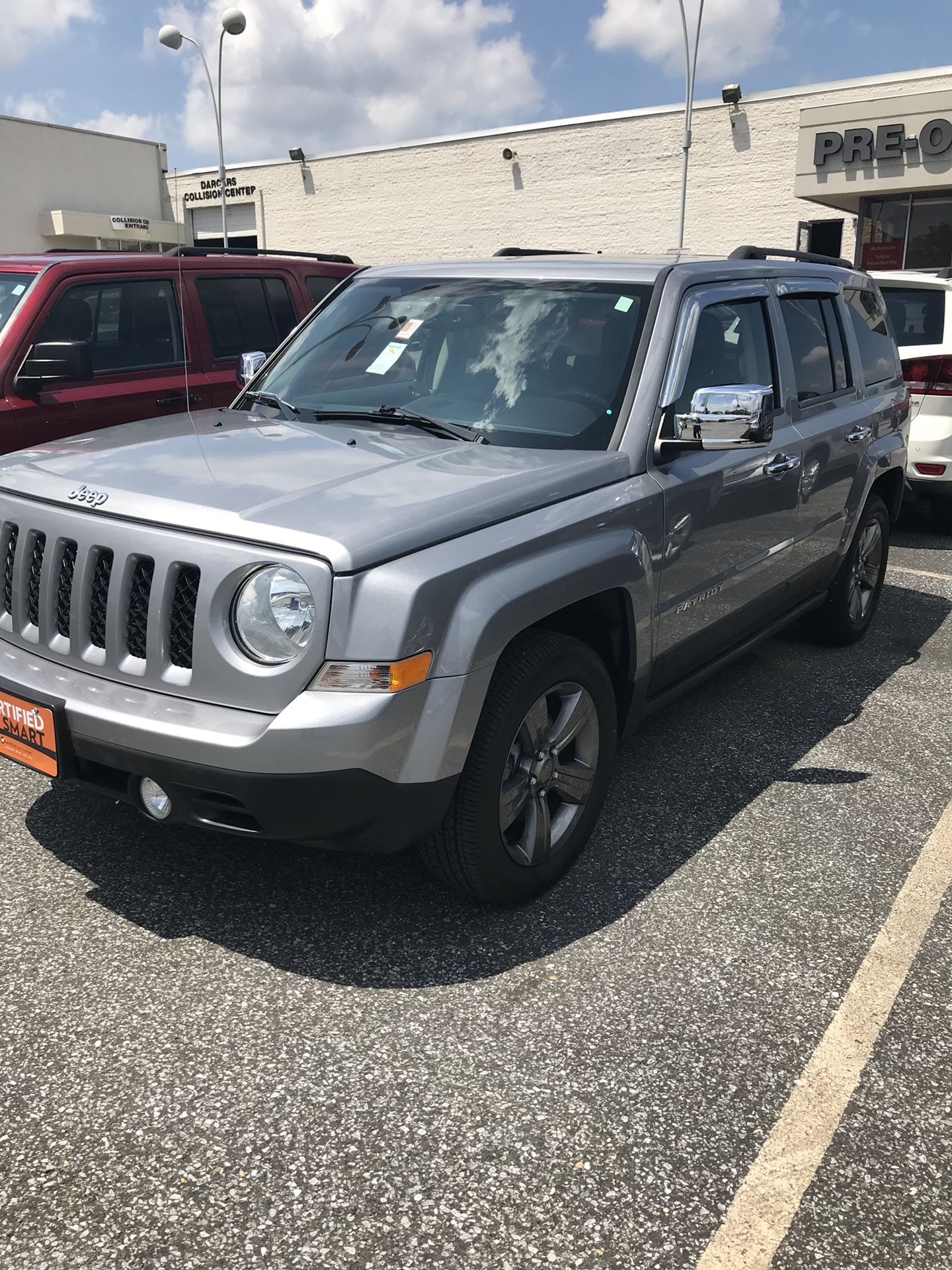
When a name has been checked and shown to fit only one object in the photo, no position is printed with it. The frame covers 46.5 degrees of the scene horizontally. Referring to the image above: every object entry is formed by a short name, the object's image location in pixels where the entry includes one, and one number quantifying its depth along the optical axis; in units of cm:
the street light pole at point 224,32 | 2748
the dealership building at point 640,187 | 2230
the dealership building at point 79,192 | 3612
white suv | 794
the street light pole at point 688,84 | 2805
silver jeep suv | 262
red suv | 586
